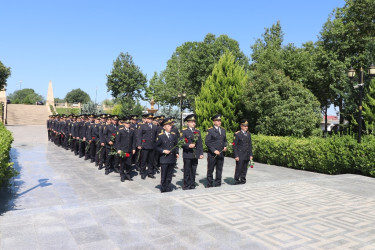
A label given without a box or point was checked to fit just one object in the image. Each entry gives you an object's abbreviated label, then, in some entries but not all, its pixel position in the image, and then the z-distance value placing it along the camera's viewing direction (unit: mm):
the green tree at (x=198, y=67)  38125
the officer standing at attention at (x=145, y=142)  10148
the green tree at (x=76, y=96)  115375
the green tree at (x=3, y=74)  43209
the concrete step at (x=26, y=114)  55162
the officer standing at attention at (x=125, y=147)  9609
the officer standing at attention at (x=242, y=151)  9031
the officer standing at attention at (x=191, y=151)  8242
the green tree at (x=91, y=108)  49181
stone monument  75400
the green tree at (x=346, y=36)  25469
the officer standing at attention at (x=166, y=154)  7940
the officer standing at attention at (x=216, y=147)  8547
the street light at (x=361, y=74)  10750
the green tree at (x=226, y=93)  18062
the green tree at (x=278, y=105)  15156
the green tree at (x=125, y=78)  52778
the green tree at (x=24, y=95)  116500
